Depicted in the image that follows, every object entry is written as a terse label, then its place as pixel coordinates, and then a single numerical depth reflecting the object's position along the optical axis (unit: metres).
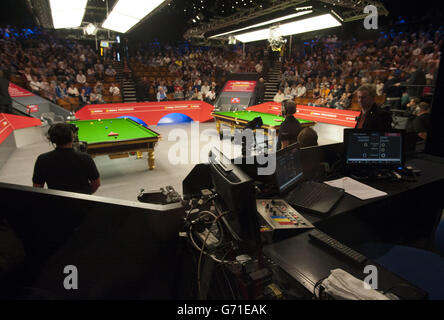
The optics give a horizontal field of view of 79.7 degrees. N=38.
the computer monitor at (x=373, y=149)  2.70
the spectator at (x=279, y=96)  12.14
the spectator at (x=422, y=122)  4.57
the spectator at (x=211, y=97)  13.59
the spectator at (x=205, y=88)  13.97
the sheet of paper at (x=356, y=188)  2.26
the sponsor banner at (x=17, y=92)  9.22
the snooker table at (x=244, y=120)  6.83
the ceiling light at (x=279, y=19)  6.70
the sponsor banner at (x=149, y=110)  9.27
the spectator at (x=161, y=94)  12.38
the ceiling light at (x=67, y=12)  6.48
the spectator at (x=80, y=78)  11.79
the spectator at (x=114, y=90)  11.81
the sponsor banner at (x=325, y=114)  7.63
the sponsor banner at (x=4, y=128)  5.95
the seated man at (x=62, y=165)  2.48
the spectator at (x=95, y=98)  10.95
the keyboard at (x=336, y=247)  1.40
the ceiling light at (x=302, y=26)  6.86
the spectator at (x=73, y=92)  10.79
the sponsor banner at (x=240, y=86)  13.95
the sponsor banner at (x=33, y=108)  9.18
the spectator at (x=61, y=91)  10.34
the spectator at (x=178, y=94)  13.14
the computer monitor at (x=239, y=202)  1.19
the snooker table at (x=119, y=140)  4.84
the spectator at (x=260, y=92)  12.82
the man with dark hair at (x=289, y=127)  3.97
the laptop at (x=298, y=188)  2.02
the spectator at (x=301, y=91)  11.88
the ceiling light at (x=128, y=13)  6.16
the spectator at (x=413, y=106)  6.50
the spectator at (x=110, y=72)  13.05
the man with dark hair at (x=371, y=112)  3.21
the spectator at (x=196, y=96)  12.85
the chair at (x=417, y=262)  1.72
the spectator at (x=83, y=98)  10.80
